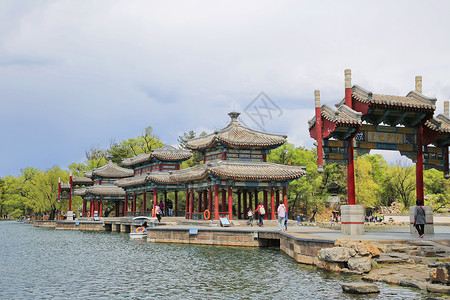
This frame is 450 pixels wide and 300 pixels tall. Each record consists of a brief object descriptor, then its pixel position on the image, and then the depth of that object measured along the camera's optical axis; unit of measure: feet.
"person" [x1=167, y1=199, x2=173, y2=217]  158.28
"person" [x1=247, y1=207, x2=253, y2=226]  110.42
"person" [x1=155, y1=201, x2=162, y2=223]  131.46
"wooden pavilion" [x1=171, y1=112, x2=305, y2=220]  119.75
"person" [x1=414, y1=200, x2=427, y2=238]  62.64
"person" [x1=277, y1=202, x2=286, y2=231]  81.45
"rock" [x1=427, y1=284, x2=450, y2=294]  37.37
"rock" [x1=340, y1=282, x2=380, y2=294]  40.19
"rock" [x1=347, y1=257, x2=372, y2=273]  48.62
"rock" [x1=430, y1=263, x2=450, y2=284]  38.42
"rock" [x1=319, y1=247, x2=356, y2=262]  51.19
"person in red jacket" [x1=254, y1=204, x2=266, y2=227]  103.73
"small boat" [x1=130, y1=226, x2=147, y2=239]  114.42
